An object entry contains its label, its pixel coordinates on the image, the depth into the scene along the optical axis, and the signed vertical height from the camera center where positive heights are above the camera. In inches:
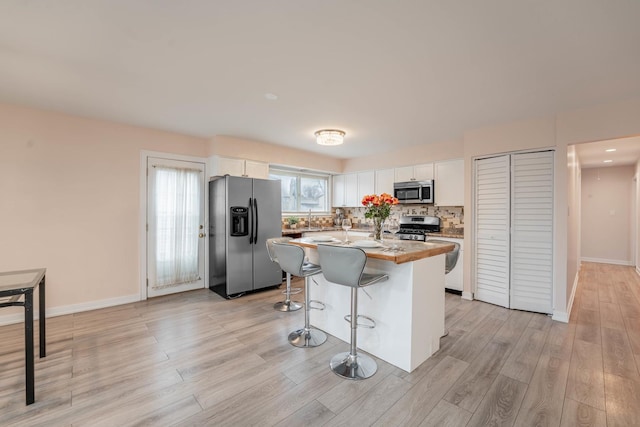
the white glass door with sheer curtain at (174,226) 157.8 -7.5
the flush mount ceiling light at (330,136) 154.9 +43.6
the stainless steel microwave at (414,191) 187.0 +15.6
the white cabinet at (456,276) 163.5 -38.4
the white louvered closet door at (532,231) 134.5 -9.2
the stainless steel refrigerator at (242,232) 157.8 -11.3
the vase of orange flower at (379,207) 99.9 +2.3
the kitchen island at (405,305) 85.8 -31.1
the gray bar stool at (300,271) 97.3 -21.3
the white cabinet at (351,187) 227.3 +22.5
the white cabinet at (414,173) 190.4 +29.2
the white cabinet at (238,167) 169.3 +29.8
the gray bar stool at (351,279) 76.8 -20.0
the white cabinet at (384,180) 211.5 +25.7
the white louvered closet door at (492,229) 145.9 -8.9
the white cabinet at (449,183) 174.9 +19.8
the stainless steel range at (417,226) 185.6 -9.6
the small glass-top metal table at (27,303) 70.6 -23.7
